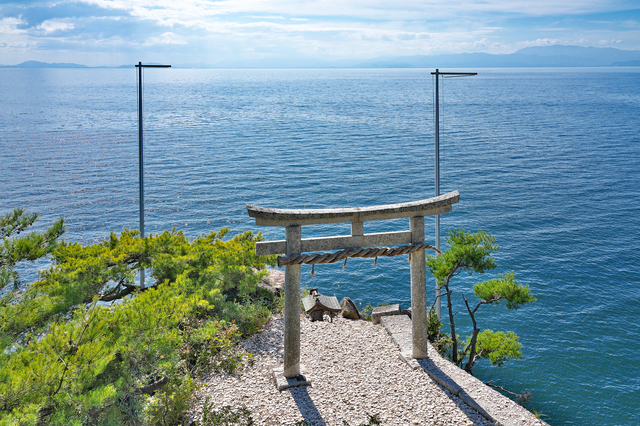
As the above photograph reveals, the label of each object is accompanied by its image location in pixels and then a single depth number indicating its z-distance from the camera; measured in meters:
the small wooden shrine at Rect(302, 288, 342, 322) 17.02
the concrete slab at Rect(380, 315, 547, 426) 11.52
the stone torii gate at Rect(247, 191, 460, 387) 11.78
